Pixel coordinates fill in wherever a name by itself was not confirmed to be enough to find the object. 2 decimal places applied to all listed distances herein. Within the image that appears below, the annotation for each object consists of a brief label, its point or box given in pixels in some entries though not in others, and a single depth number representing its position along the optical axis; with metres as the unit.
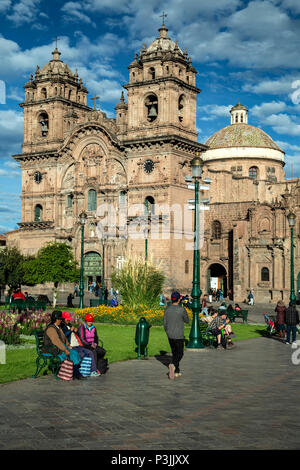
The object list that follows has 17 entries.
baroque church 47.97
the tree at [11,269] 35.81
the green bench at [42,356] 12.22
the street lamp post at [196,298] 17.78
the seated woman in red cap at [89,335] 13.02
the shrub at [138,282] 25.91
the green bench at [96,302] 34.26
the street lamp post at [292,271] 26.97
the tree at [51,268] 37.91
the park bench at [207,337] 18.27
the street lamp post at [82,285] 31.71
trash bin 15.21
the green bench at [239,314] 28.64
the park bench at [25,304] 27.55
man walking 12.41
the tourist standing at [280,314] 21.42
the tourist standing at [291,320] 19.66
